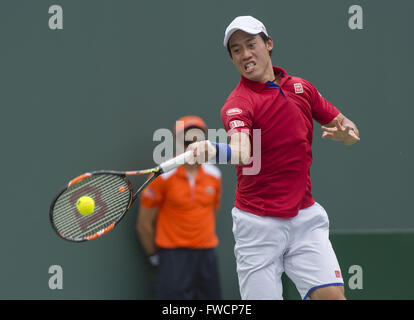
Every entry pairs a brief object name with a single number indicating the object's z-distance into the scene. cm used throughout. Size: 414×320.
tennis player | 625
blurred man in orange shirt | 963
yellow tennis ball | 605
